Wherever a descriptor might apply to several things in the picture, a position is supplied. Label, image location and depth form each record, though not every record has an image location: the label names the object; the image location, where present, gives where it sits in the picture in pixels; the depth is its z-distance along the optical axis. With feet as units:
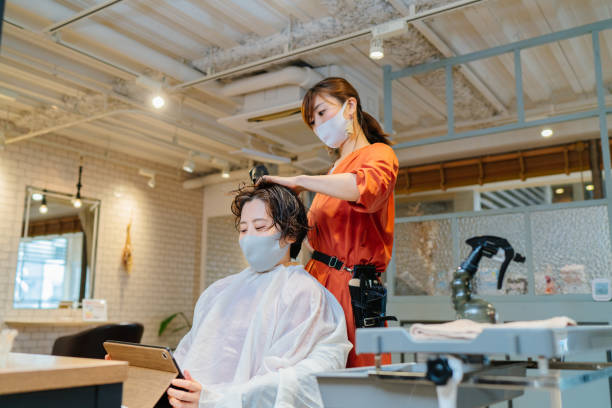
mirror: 21.70
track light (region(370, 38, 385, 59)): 13.38
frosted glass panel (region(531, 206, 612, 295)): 13.15
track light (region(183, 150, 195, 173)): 22.31
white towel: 2.68
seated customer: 4.56
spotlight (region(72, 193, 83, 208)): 22.94
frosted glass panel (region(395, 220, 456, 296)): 15.43
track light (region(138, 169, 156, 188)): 24.98
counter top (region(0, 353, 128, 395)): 2.69
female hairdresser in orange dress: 5.21
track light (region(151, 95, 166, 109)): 16.21
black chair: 15.94
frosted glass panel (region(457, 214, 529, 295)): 14.19
